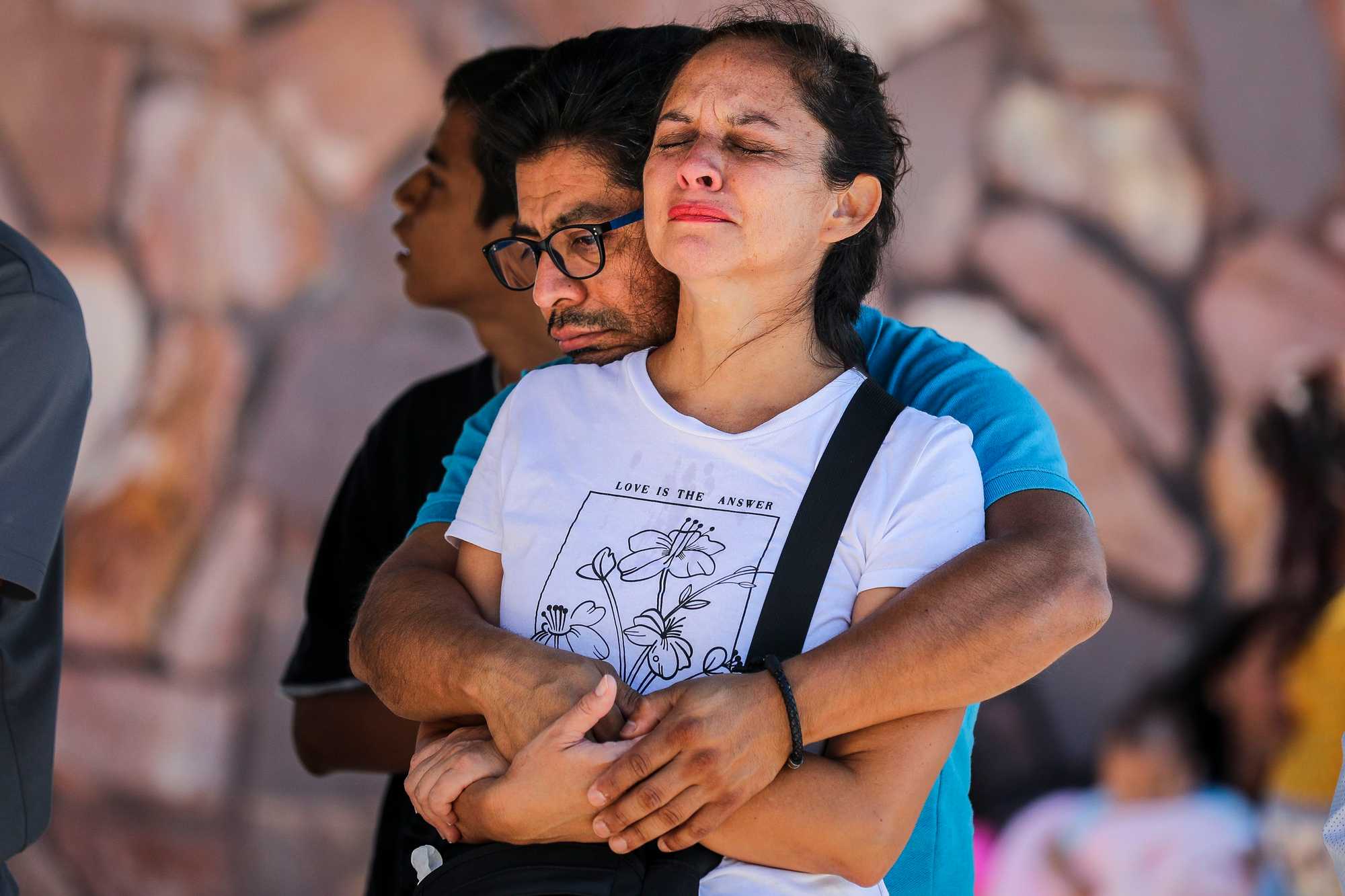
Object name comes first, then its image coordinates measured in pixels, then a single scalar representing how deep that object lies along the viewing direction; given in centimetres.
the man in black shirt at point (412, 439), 552
